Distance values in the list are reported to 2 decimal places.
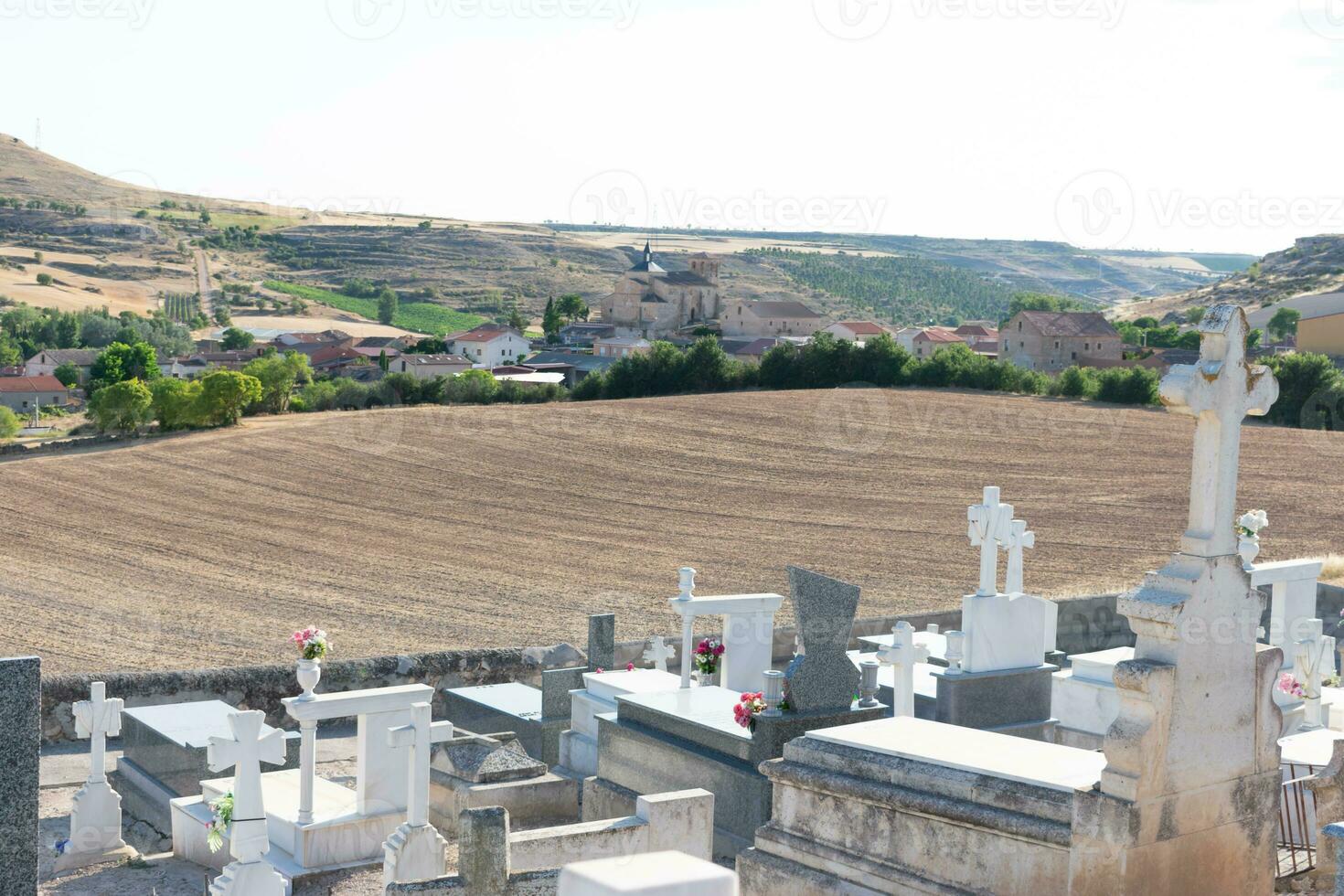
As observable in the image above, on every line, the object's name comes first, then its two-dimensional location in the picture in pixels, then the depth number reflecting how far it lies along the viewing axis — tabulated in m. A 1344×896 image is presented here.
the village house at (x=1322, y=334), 63.81
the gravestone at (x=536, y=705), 12.77
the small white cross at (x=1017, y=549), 12.93
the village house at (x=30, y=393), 86.00
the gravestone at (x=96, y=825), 10.24
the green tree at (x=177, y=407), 50.53
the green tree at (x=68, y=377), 97.25
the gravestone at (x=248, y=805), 8.08
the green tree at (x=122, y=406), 50.25
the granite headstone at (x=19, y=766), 5.20
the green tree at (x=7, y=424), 63.94
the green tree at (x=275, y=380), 55.88
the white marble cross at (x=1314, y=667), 11.48
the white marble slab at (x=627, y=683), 11.84
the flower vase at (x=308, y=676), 9.61
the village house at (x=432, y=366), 89.62
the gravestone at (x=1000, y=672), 11.68
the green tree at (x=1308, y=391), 47.56
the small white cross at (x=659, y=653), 14.06
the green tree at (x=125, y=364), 86.44
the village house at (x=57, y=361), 98.81
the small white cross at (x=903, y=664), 10.91
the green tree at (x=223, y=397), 50.91
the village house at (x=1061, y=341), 82.19
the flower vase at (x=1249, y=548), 12.11
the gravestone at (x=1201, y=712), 5.91
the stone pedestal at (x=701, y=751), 9.43
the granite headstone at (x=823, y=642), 9.26
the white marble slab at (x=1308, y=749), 9.31
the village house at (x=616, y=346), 97.25
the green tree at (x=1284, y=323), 92.88
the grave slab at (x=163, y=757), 11.48
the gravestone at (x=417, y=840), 8.29
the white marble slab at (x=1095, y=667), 12.04
